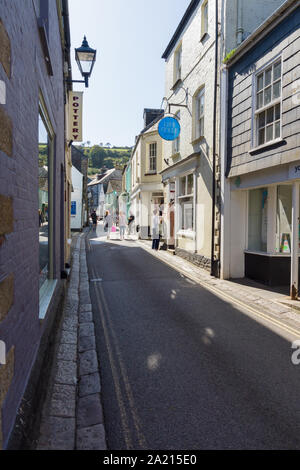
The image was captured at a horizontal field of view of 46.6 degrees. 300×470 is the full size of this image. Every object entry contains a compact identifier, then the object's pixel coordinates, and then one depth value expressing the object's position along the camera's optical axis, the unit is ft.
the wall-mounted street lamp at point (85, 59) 28.73
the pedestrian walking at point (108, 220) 75.05
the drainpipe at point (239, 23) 31.07
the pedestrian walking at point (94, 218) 104.63
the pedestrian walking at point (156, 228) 50.62
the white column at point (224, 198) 30.83
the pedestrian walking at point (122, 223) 69.92
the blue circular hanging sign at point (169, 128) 41.64
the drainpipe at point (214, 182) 32.27
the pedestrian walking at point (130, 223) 85.90
